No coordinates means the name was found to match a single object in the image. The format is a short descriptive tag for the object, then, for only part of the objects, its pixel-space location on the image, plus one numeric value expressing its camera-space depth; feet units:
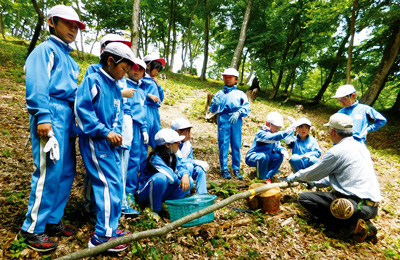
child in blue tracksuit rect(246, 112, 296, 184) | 14.33
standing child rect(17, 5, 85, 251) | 6.24
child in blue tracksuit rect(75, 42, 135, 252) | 6.59
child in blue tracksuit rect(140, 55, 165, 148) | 13.21
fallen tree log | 5.40
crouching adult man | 9.74
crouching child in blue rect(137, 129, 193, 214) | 9.79
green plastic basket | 8.57
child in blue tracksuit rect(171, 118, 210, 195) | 11.20
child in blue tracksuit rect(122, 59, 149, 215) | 10.77
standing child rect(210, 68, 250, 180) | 15.48
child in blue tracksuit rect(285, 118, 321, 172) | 14.36
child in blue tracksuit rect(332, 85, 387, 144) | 14.95
